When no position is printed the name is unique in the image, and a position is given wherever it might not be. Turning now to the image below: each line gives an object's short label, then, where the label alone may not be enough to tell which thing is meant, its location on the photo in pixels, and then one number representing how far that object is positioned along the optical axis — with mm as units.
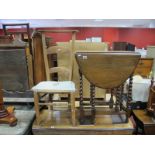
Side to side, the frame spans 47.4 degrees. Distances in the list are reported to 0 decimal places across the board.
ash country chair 1823
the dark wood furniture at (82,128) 1875
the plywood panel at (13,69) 2285
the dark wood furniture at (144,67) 3277
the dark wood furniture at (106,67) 1798
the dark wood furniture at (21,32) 2470
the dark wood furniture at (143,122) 2016
